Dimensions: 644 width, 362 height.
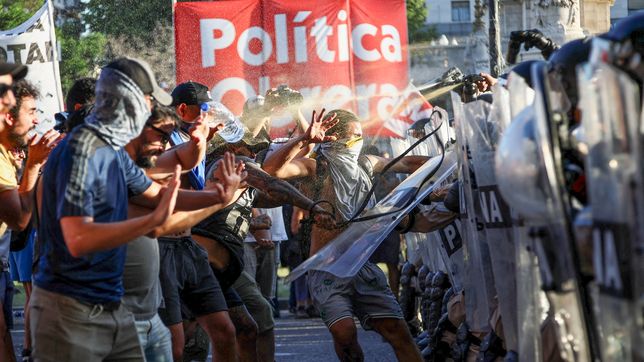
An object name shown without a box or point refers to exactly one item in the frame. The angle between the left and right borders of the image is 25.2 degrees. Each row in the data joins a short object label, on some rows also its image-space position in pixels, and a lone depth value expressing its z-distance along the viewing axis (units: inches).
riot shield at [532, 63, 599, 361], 178.5
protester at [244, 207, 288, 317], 448.5
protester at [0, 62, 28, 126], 233.8
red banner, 573.0
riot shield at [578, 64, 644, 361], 151.6
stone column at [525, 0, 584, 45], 642.2
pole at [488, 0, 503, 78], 557.0
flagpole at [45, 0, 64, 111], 496.3
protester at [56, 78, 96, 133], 295.7
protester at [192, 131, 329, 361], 335.9
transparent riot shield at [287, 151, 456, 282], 333.1
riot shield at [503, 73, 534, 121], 225.0
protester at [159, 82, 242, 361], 302.0
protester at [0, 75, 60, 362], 272.4
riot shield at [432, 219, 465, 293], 347.9
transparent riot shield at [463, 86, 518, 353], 258.1
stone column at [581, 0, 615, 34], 709.3
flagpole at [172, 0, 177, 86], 567.3
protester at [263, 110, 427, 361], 332.2
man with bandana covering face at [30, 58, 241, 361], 200.4
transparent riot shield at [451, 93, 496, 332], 280.1
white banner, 512.5
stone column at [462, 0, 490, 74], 1013.9
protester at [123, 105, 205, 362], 231.6
